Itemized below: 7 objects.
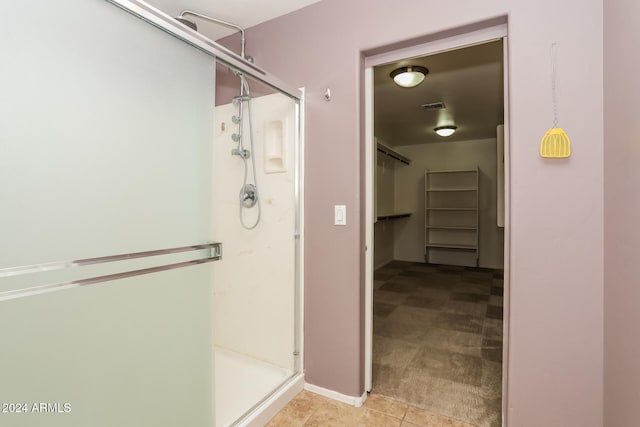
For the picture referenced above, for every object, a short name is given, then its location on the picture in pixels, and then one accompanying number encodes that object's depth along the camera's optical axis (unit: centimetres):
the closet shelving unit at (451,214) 593
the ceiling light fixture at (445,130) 481
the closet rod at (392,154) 492
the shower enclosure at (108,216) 89
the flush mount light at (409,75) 264
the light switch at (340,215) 186
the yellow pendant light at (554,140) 133
